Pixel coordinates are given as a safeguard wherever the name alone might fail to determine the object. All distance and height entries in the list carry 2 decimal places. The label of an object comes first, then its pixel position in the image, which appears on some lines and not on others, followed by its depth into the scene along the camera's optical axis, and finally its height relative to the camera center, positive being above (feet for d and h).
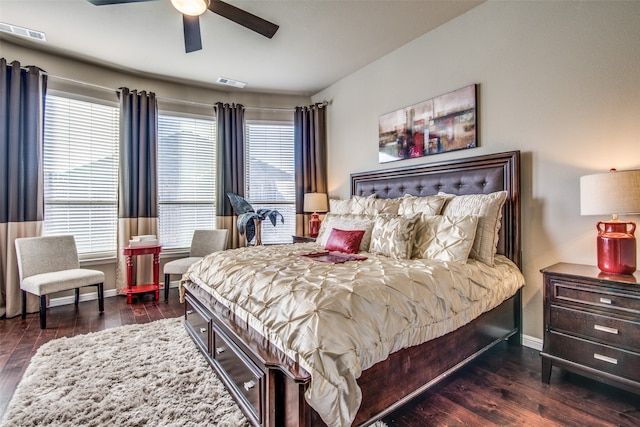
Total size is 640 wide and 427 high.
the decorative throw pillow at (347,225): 9.19 -0.36
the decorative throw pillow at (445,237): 7.39 -0.61
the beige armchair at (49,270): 10.21 -2.07
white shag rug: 5.54 -3.68
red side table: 12.92 -2.44
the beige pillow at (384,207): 10.39 +0.23
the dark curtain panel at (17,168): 11.13 +1.74
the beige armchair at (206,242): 14.83 -1.37
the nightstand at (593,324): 5.79 -2.28
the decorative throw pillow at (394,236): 7.97 -0.62
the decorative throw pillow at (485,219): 7.78 -0.16
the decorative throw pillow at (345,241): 8.90 -0.81
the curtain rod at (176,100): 12.73 +5.67
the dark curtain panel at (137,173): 13.75 +1.89
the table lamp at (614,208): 6.04 +0.09
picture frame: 9.89 +3.11
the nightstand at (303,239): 13.78 -1.18
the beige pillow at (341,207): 12.17 +0.27
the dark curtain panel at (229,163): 15.78 +2.62
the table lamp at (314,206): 14.87 +0.37
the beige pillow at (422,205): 9.06 +0.25
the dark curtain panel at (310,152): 16.42 +3.31
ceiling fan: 7.72 +5.32
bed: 4.50 -2.51
